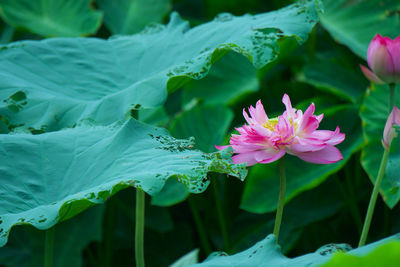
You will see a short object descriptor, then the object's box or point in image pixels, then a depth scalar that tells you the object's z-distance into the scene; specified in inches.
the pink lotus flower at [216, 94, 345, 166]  145.1
